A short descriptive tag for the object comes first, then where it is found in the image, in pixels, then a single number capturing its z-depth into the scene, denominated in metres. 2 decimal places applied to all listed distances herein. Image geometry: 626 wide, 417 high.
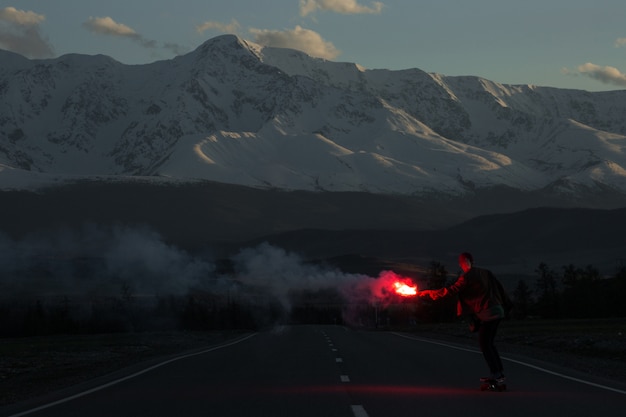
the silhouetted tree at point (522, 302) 137.62
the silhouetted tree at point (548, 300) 125.94
